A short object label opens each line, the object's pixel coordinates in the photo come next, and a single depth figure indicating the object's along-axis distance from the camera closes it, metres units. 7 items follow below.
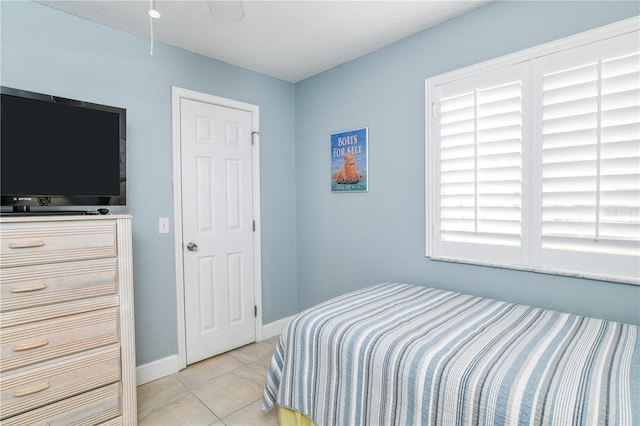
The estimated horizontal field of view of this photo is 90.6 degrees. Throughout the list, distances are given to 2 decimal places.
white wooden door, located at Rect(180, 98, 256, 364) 2.64
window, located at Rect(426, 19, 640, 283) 1.58
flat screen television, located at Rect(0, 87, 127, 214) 1.63
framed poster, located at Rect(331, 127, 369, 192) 2.72
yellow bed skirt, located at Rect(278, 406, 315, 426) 1.70
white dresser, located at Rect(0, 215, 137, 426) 1.49
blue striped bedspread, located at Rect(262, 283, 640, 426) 1.03
